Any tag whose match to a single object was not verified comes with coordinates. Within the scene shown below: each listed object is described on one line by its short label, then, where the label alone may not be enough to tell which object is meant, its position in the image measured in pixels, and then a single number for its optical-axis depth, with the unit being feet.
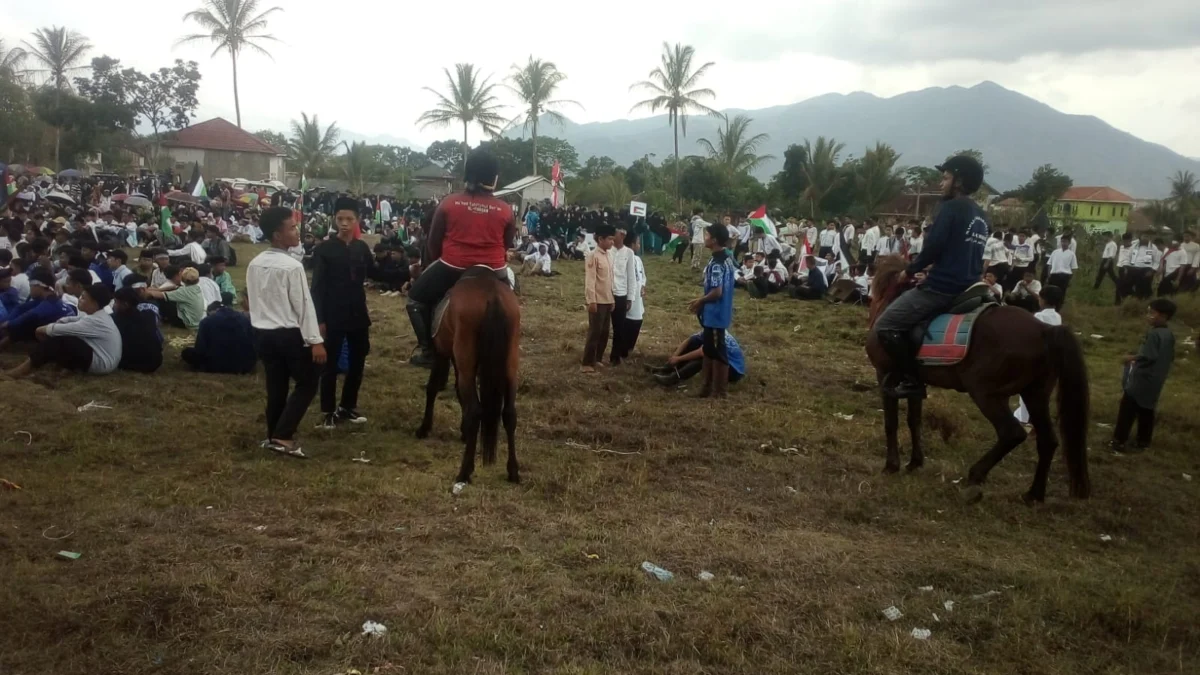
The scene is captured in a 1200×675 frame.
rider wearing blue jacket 20.74
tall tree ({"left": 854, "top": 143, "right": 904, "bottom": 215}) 150.30
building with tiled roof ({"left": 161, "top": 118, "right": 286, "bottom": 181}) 184.44
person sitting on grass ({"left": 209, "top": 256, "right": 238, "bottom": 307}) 40.81
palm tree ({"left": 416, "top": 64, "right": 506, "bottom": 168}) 174.50
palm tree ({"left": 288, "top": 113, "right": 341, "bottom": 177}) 179.22
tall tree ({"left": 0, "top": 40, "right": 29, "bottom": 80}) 154.58
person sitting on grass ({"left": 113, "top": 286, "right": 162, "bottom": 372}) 28.94
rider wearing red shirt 21.03
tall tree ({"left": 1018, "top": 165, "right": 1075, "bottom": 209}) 186.70
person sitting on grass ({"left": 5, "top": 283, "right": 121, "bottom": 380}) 27.66
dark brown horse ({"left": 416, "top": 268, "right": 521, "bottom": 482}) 19.71
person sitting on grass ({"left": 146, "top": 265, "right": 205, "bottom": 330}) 37.37
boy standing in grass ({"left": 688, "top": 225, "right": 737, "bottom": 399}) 29.15
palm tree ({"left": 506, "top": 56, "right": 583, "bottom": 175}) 177.17
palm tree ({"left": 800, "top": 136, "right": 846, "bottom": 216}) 152.56
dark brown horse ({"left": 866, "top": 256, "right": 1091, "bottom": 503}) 19.52
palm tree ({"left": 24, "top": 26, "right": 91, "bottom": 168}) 170.60
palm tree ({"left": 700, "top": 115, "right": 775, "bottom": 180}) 173.37
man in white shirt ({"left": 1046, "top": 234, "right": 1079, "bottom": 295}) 58.80
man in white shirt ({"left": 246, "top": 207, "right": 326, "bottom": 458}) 20.51
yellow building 239.30
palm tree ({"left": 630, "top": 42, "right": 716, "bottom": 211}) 165.48
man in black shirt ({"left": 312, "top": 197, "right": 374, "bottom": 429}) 23.63
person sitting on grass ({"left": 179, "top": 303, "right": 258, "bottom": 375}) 30.14
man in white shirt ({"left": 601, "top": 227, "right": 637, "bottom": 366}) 33.94
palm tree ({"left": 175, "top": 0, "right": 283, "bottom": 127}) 171.32
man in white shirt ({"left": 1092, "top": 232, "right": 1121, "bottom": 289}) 64.80
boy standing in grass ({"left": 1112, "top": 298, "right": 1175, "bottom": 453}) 25.55
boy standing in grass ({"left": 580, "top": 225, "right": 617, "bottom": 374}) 33.24
